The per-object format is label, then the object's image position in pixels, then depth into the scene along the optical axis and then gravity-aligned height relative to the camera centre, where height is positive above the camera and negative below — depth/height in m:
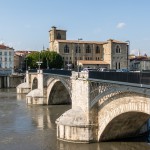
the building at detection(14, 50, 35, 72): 145.25 +1.72
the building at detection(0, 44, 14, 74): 126.00 +2.97
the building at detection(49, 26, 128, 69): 115.94 +4.53
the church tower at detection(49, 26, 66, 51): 127.06 +11.54
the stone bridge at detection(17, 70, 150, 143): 23.80 -3.98
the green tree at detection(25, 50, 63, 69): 109.19 +1.90
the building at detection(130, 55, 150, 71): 109.28 +0.61
